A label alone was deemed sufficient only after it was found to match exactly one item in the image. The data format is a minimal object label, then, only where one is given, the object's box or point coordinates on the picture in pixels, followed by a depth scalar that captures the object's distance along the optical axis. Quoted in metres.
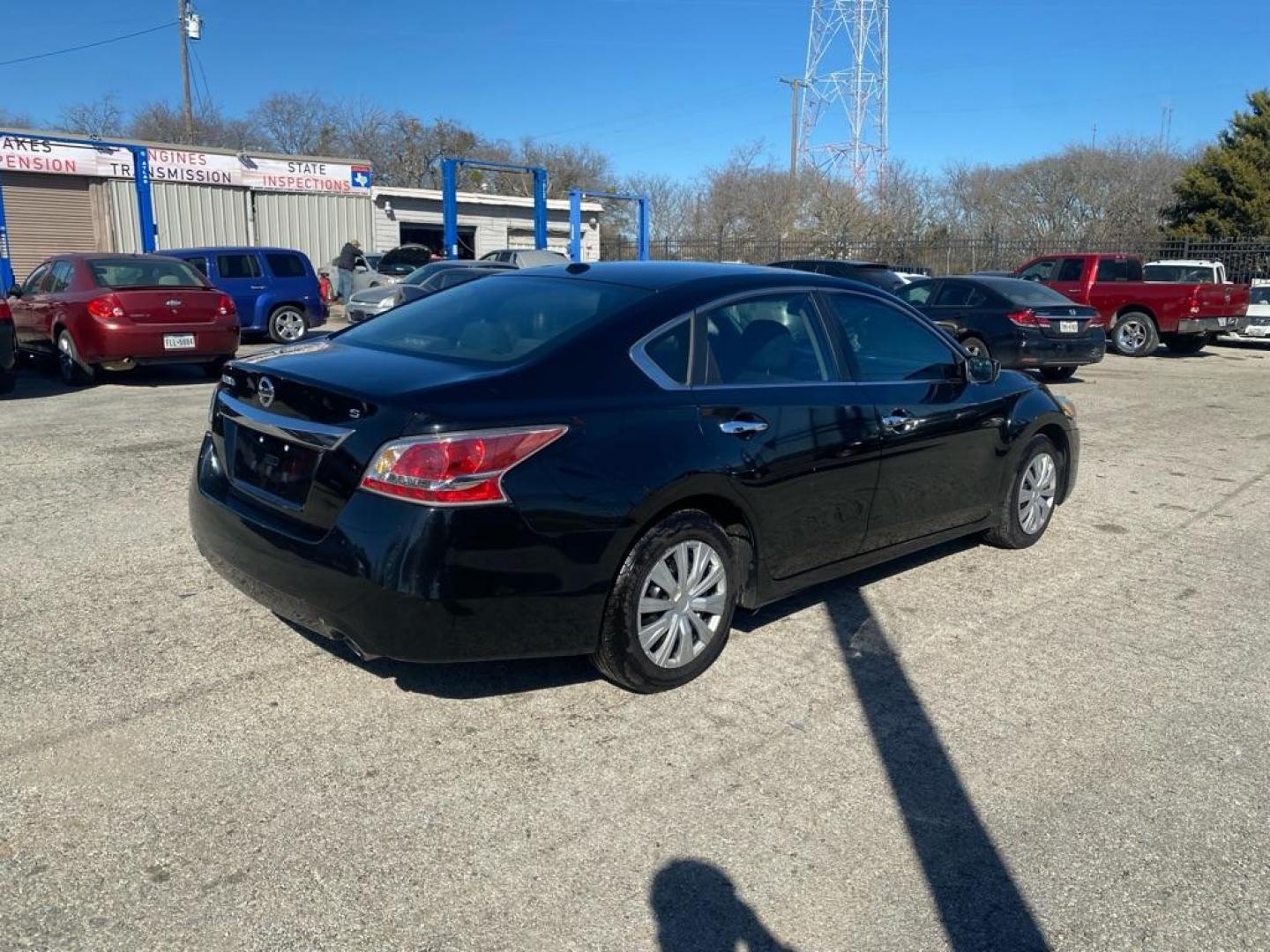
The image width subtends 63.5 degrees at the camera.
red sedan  11.21
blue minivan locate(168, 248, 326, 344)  16.94
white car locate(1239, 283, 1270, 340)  20.14
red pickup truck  18.20
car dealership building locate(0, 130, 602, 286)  24.31
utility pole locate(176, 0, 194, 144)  41.66
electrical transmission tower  48.59
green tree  32.06
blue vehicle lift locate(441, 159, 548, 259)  27.02
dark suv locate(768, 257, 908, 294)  19.03
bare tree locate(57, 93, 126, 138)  52.25
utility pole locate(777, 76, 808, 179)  48.67
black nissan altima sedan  3.33
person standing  25.53
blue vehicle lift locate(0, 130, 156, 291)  22.81
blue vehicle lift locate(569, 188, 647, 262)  30.78
